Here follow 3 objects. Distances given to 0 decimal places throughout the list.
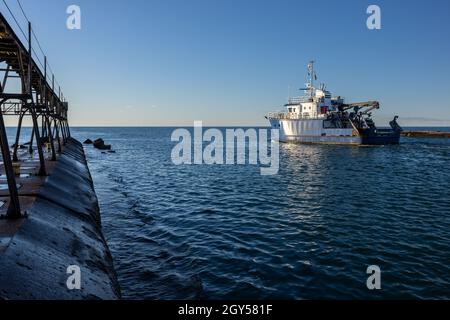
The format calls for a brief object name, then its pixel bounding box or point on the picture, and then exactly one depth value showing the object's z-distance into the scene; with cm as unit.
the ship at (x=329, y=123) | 6319
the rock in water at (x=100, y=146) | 7265
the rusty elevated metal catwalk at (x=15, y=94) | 859
